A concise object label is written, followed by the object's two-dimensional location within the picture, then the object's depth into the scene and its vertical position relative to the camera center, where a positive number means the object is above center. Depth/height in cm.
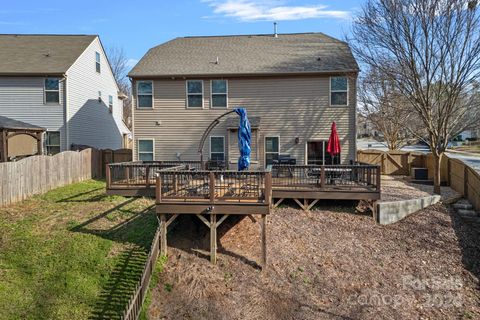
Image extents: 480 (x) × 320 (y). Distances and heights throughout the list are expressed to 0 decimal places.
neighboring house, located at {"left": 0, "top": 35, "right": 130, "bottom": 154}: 1838 +322
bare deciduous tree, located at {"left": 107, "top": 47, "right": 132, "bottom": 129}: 4670 +820
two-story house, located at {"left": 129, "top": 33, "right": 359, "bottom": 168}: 1647 +195
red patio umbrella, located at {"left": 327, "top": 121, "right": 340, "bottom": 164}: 1416 +8
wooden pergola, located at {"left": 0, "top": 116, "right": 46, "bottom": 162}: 1465 +83
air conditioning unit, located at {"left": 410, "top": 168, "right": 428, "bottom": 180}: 1814 -131
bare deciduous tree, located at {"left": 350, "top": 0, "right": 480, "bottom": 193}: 1301 +328
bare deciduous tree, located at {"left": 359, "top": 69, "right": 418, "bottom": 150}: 1661 +229
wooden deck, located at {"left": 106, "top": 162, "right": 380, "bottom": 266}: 912 -118
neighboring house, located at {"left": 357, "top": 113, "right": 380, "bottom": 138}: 3115 +219
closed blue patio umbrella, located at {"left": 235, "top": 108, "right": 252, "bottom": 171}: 1189 +23
